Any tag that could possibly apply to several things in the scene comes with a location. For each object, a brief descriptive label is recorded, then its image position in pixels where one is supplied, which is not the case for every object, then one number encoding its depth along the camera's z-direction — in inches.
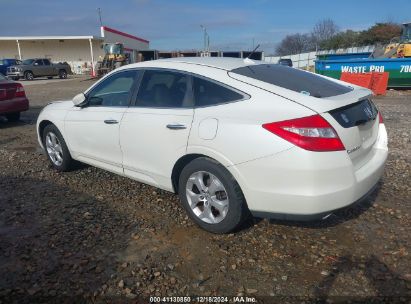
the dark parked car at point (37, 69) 1310.3
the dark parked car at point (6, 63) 1382.6
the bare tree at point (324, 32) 2433.6
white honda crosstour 119.0
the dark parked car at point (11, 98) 374.3
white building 1856.5
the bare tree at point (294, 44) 2386.3
